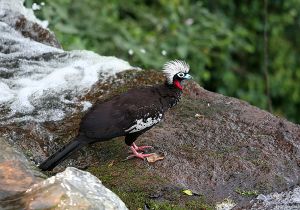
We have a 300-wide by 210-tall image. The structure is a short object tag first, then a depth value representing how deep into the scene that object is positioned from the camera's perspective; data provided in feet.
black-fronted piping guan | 30.91
